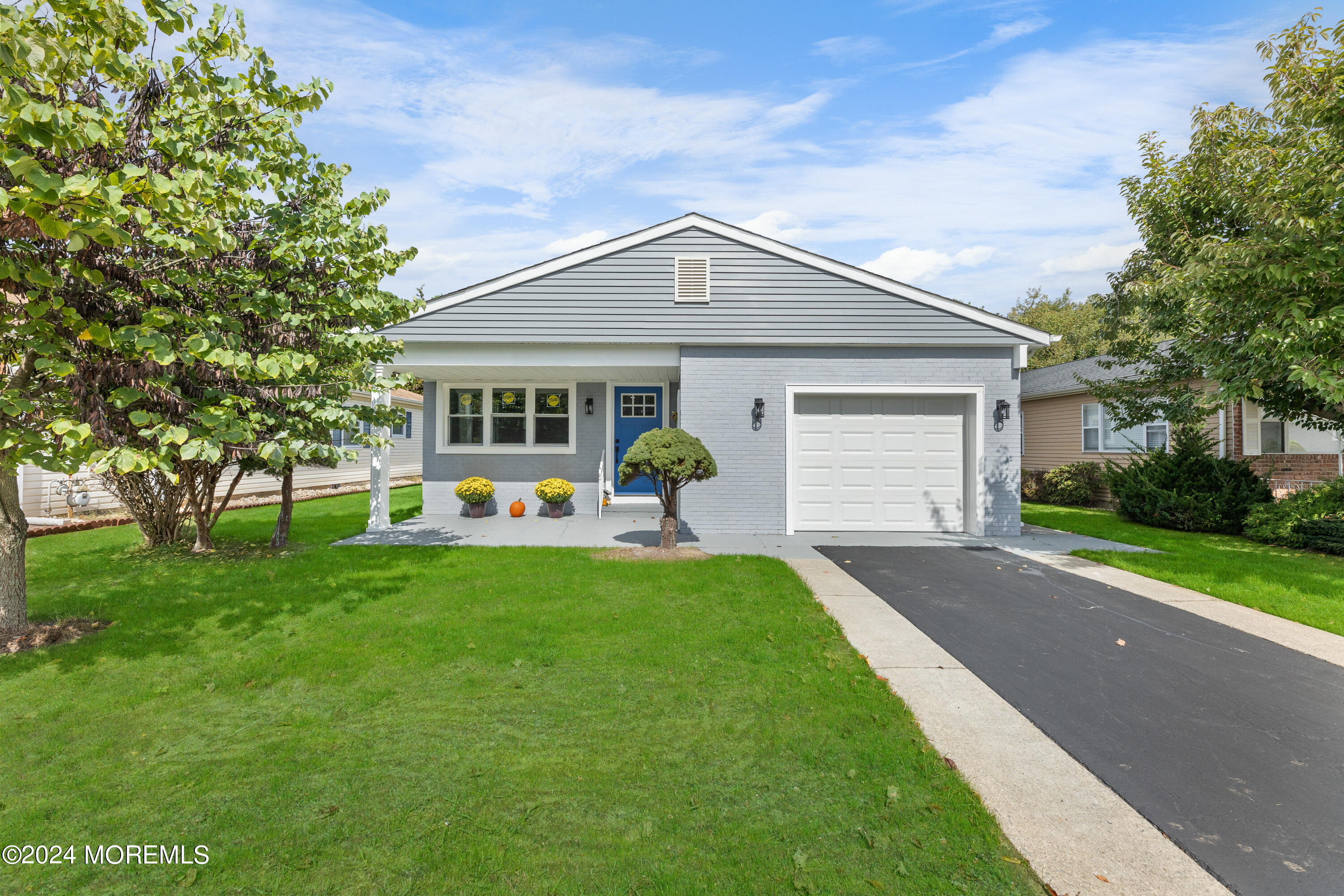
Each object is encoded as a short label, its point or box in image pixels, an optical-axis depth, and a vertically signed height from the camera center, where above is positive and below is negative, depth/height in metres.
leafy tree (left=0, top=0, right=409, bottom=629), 2.85 +1.22
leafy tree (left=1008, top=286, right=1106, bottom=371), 31.30 +7.84
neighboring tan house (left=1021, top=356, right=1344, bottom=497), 12.26 +0.74
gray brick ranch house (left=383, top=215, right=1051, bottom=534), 9.91 +1.73
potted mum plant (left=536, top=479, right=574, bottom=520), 11.21 -0.62
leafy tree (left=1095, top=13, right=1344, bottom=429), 6.31 +2.70
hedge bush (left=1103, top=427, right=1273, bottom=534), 10.87 -0.43
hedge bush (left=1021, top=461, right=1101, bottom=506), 15.66 -0.50
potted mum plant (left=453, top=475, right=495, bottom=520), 11.19 -0.60
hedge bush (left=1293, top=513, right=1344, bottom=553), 8.68 -0.98
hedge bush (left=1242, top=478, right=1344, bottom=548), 9.37 -0.74
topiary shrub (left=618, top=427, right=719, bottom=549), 7.74 -0.03
